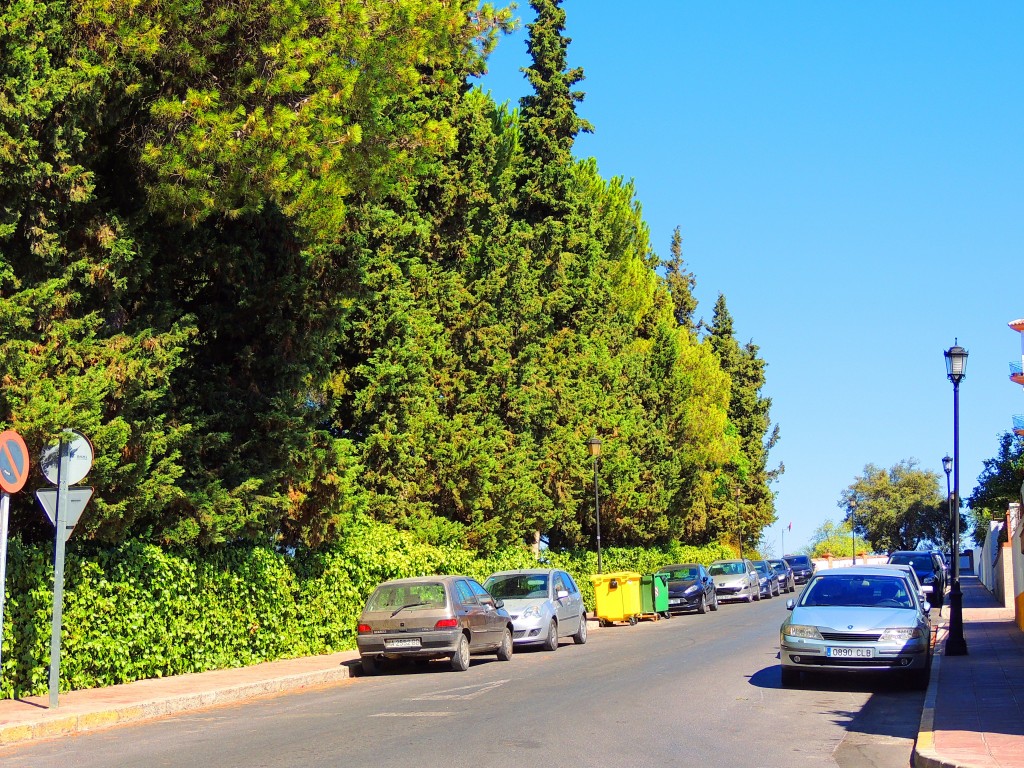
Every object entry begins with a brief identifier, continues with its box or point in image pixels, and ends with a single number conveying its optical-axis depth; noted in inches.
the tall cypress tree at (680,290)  2728.8
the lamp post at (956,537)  793.6
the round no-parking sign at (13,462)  506.3
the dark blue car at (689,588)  1590.8
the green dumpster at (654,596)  1382.9
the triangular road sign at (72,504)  537.6
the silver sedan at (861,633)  589.9
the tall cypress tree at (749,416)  2886.3
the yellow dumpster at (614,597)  1322.6
